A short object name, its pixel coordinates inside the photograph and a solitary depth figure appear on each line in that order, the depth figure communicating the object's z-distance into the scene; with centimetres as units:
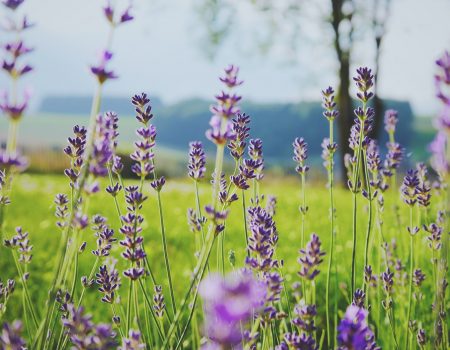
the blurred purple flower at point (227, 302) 69
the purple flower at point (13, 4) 83
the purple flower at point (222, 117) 82
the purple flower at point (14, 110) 80
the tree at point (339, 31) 1179
